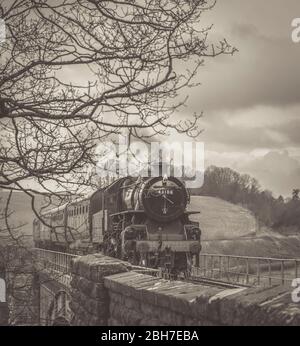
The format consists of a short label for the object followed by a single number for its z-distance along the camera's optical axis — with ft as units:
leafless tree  21.66
